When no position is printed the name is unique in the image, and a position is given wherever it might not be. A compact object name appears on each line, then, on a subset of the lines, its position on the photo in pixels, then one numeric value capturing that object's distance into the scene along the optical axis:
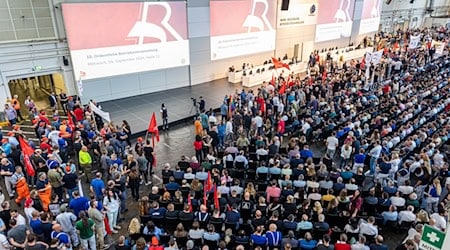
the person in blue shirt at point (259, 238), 6.91
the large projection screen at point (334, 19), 27.70
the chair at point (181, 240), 7.21
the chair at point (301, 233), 7.37
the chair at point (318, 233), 7.36
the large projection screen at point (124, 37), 15.60
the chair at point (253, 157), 10.72
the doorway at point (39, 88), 17.02
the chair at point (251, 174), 9.86
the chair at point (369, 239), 7.34
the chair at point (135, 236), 7.10
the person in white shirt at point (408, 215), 7.93
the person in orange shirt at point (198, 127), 12.38
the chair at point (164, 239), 7.04
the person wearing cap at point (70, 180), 8.66
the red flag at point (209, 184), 8.74
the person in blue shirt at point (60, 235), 6.64
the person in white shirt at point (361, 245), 6.50
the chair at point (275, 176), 9.60
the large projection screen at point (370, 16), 32.59
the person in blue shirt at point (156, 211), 7.68
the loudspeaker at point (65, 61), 15.62
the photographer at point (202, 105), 14.77
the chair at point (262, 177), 9.65
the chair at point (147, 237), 7.03
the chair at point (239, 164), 10.17
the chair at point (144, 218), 7.78
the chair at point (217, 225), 7.61
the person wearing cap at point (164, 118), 14.07
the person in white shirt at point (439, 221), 7.29
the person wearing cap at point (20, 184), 8.84
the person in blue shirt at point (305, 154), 10.49
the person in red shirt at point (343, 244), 6.63
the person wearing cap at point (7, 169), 8.94
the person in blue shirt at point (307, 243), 6.82
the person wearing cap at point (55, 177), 8.72
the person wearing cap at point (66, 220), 7.23
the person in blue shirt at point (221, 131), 12.46
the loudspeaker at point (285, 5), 23.46
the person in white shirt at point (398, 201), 8.25
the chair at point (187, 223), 7.71
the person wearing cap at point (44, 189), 8.30
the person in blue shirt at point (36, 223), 6.98
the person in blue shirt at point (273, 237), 6.94
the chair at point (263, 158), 10.60
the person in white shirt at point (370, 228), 7.29
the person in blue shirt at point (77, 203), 7.61
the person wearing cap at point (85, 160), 9.63
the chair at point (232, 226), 7.58
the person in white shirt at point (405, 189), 8.72
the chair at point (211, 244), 7.13
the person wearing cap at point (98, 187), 8.21
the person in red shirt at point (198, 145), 11.20
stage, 15.29
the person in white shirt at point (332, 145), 11.17
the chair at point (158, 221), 7.70
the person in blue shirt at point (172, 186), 8.76
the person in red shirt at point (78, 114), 13.16
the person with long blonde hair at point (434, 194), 8.58
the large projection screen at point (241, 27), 20.80
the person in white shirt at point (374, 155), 10.48
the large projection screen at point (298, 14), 24.36
